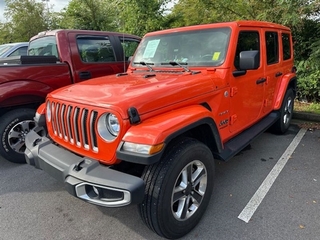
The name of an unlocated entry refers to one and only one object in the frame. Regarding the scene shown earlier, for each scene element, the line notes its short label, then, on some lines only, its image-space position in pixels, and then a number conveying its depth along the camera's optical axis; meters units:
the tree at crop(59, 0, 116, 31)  12.39
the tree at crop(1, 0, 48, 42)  20.27
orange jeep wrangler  2.04
